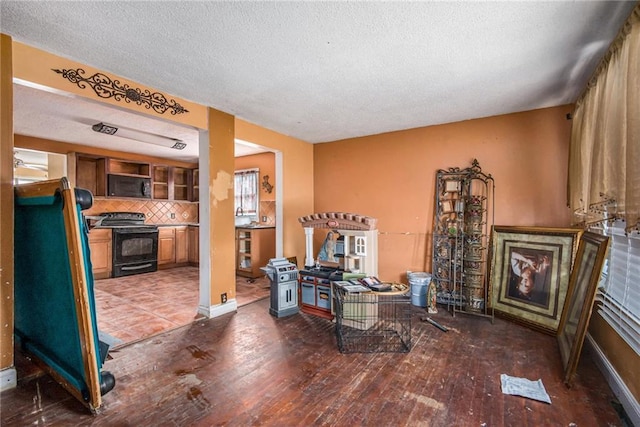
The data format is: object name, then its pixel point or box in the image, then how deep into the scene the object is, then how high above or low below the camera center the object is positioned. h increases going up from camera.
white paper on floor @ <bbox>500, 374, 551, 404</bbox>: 2.00 -1.27
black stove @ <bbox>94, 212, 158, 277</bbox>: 5.44 -0.66
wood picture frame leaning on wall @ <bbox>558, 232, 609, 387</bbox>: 2.11 -0.71
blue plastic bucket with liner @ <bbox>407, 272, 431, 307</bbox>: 3.92 -1.08
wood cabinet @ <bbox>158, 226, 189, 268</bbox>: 6.16 -0.83
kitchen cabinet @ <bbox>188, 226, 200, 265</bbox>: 6.48 -0.83
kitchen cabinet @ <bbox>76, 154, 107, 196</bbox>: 5.55 +0.66
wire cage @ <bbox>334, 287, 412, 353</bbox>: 2.72 -1.27
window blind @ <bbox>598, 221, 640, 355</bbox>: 1.95 -0.58
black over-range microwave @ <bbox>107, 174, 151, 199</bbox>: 5.66 +0.45
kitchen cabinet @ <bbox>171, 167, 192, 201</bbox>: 6.95 +0.61
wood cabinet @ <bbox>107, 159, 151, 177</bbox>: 5.92 +0.86
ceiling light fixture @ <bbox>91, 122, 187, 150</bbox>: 4.09 +1.14
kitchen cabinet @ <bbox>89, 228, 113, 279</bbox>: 5.21 -0.79
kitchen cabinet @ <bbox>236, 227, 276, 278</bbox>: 5.31 -0.75
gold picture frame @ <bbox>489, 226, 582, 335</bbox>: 2.99 -0.68
